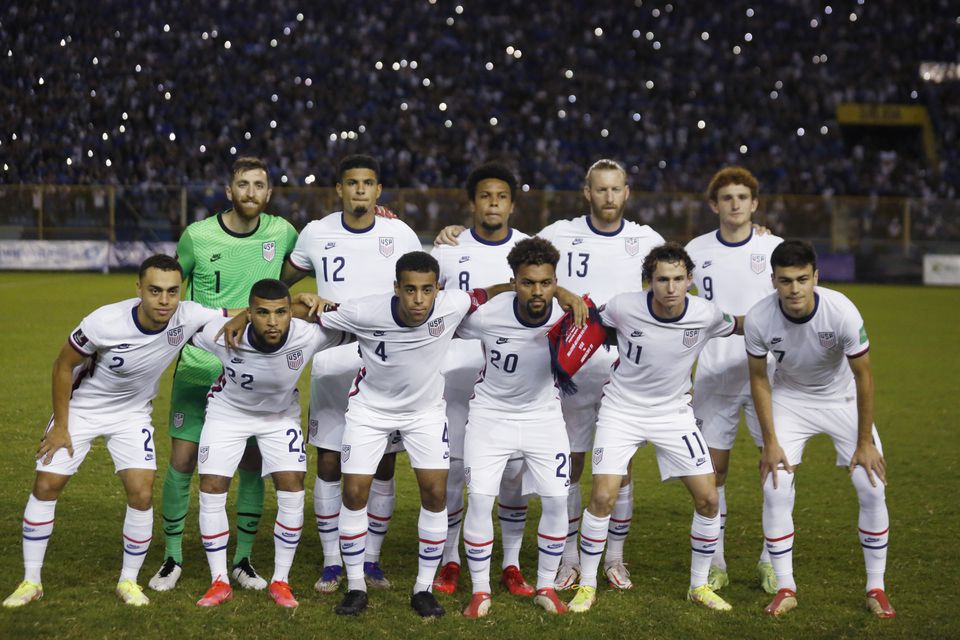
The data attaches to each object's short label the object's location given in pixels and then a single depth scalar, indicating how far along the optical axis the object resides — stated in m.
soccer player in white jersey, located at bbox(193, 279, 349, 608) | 5.68
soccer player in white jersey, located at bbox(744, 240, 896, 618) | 5.55
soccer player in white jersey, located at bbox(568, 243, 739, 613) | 5.68
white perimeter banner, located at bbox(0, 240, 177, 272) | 27.75
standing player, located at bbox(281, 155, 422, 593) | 6.16
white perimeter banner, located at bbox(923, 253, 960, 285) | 27.67
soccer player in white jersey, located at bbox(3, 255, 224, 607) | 5.60
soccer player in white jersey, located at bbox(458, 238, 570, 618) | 5.68
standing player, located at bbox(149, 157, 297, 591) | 6.14
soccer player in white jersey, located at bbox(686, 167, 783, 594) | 6.29
